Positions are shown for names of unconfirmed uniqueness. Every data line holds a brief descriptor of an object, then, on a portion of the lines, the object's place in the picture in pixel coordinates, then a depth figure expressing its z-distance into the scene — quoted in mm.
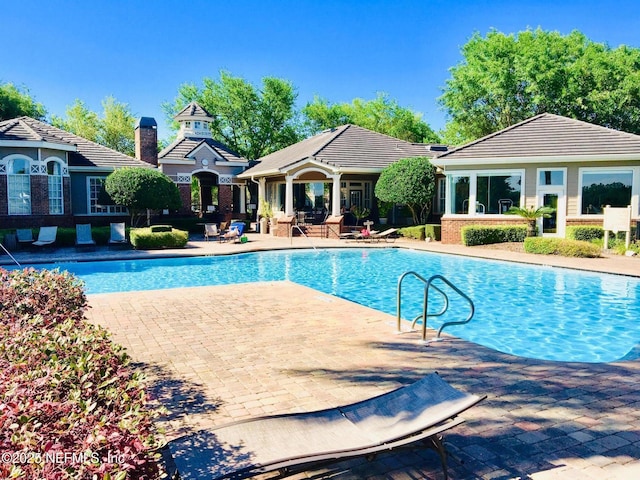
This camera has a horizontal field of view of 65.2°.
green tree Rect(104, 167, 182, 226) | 23828
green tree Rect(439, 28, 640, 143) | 33000
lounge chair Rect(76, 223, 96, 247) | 21234
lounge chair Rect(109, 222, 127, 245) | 21828
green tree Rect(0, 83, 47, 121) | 36812
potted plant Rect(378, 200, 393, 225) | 27875
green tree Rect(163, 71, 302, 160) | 46969
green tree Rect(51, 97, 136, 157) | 51750
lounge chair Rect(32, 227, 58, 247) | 20311
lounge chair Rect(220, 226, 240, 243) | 23423
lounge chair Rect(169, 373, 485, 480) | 3164
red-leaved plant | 2416
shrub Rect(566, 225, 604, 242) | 20114
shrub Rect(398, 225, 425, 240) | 25047
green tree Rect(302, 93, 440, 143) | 53344
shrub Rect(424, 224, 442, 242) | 24562
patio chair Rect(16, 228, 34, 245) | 19953
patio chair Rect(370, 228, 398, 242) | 24094
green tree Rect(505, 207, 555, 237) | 21109
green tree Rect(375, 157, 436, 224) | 24797
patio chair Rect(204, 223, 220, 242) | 25695
